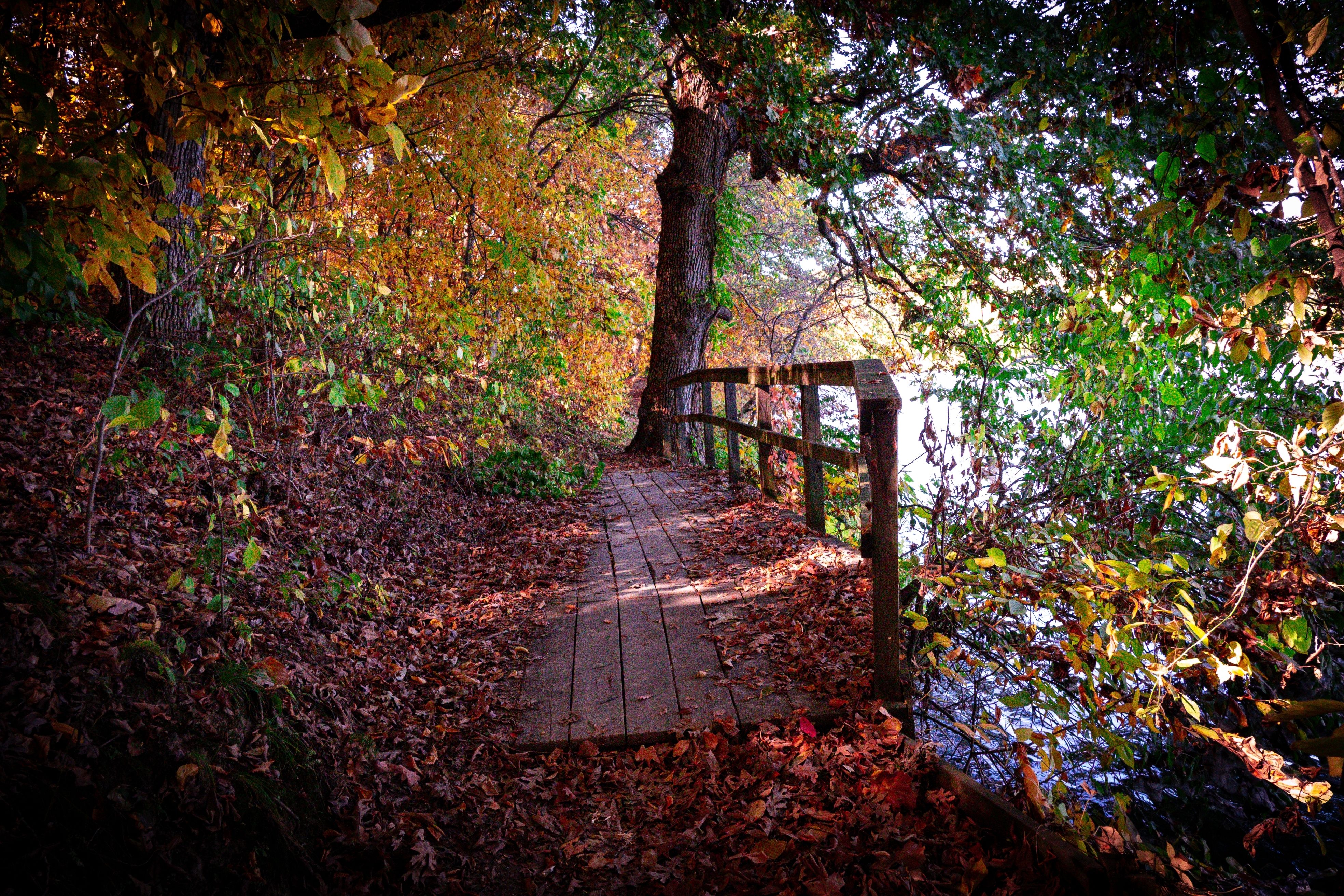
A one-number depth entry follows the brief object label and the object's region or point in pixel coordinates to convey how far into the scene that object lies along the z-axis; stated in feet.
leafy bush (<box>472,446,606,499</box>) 24.57
